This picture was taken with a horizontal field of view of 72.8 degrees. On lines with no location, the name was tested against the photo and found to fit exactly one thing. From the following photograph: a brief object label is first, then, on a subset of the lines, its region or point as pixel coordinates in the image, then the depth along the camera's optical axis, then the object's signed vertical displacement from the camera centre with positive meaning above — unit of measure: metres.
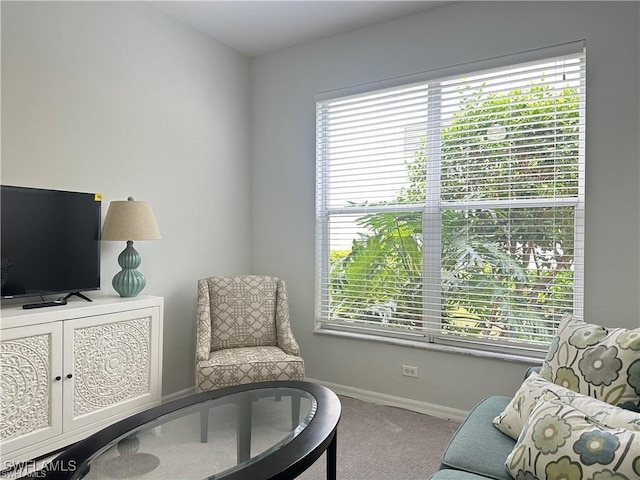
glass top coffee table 1.36 -0.73
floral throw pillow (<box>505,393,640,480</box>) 1.12 -0.58
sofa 1.17 -0.55
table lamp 2.57 +0.02
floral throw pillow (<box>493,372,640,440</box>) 1.28 -0.55
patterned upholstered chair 2.65 -0.65
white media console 1.98 -0.69
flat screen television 2.19 -0.03
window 2.58 +0.23
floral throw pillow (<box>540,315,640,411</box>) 1.48 -0.46
